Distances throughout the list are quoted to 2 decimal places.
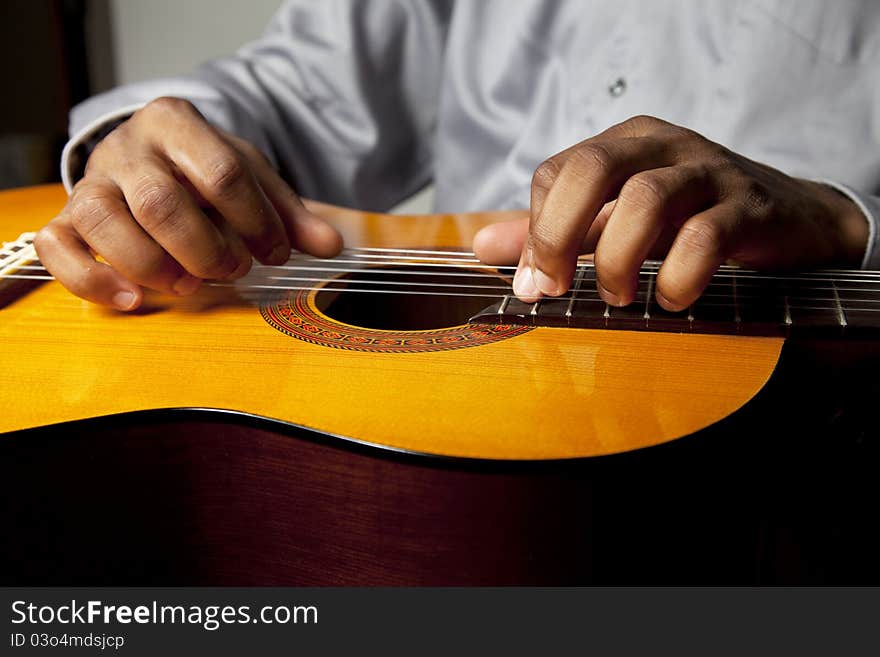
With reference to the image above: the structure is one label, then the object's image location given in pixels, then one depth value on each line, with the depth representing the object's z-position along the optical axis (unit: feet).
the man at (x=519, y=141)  1.76
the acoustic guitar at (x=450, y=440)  1.44
